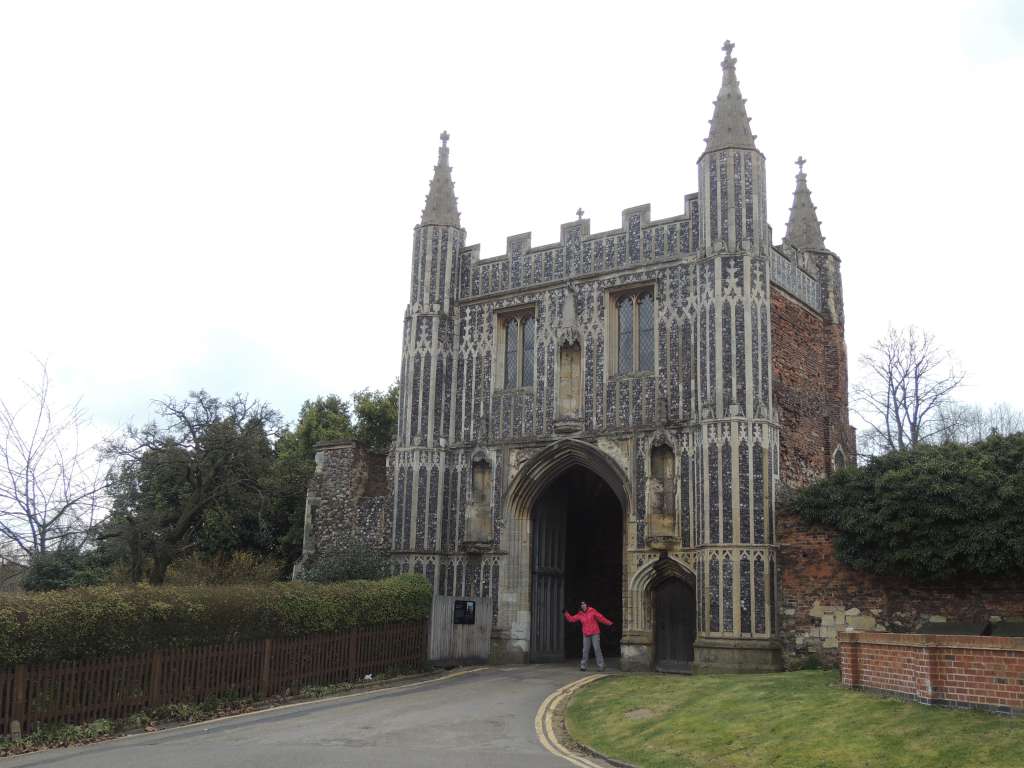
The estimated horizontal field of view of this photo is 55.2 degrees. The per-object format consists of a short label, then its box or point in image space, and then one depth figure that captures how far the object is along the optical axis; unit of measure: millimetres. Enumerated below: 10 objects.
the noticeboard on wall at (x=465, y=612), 22672
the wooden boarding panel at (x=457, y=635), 22172
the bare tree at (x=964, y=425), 37306
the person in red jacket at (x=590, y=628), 20953
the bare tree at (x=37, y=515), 21359
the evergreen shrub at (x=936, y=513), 16672
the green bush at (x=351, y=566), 23700
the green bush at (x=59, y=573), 22938
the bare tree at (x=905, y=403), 34000
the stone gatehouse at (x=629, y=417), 20141
